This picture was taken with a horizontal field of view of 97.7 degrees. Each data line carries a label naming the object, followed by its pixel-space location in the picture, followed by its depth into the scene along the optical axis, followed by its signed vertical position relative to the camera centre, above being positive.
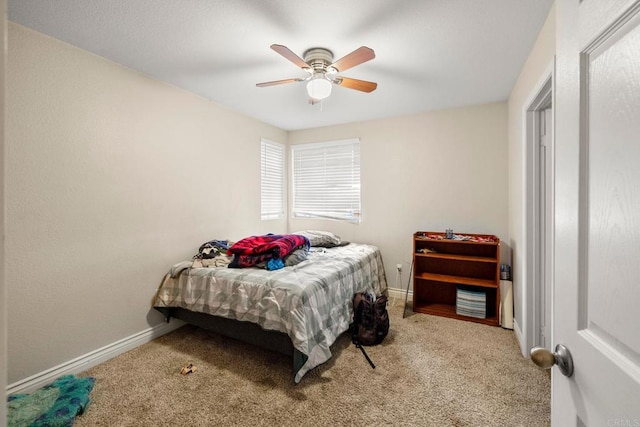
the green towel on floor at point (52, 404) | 1.54 -1.14
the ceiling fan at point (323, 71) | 1.96 +1.05
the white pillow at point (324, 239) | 3.65 -0.35
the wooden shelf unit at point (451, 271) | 2.98 -0.70
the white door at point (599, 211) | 0.49 +0.00
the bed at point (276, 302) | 1.97 -0.72
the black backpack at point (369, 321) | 2.46 -0.98
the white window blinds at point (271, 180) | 3.99 +0.49
